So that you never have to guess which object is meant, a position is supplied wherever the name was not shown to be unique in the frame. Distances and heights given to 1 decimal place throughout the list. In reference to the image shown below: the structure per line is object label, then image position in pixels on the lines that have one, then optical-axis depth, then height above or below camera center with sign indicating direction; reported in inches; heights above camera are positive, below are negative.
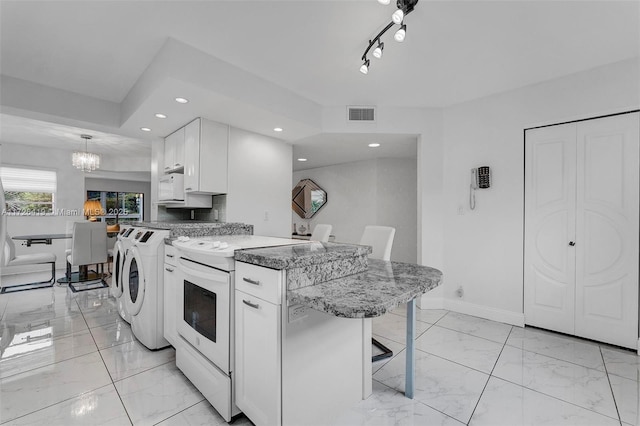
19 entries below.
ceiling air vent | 139.6 +50.1
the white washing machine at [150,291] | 94.2 -27.4
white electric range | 62.4 -26.2
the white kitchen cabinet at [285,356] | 52.7 -30.1
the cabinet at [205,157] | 125.6 +25.6
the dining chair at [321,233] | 125.8 -9.8
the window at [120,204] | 311.6 +8.1
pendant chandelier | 191.0 +35.2
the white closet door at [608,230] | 95.7 -6.0
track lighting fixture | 62.1 +49.7
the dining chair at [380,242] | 94.2 -11.3
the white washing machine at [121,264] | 111.7 -22.9
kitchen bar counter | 45.5 -14.6
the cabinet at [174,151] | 136.7 +31.6
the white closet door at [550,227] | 106.9 -5.5
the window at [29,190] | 206.8 +16.1
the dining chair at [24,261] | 148.8 -29.2
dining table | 164.8 -16.5
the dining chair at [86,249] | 176.4 -25.0
